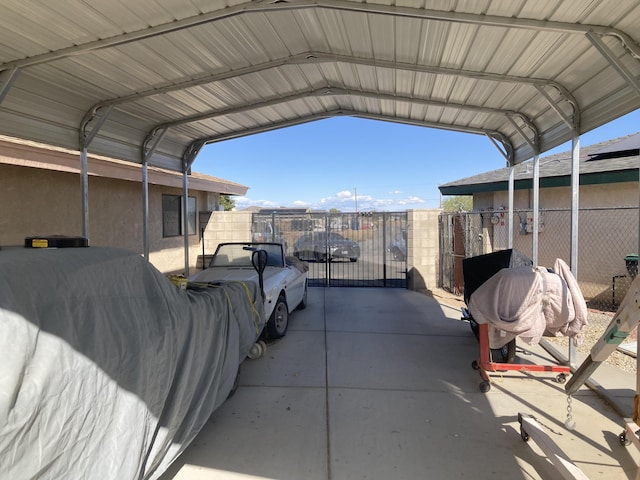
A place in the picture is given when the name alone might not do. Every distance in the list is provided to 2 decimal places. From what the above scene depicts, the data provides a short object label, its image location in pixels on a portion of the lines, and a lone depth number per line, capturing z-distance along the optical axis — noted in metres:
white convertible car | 5.51
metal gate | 11.33
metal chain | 3.46
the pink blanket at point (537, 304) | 3.94
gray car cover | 1.67
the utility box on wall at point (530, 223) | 9.78
